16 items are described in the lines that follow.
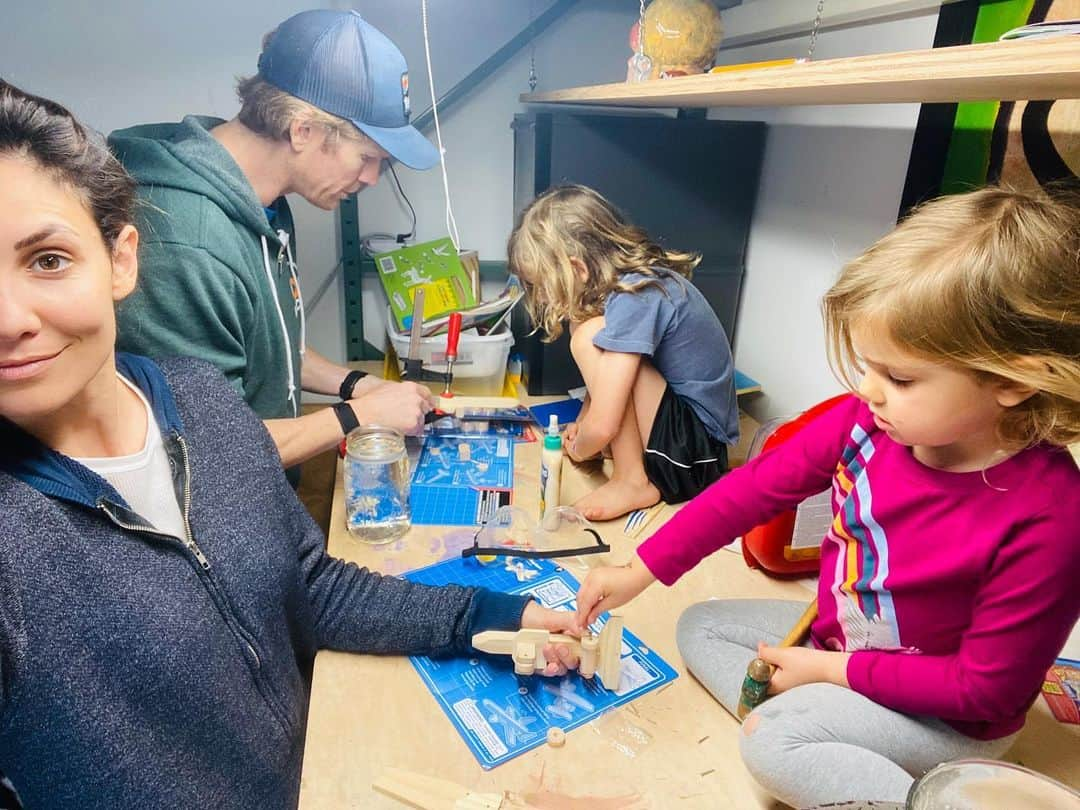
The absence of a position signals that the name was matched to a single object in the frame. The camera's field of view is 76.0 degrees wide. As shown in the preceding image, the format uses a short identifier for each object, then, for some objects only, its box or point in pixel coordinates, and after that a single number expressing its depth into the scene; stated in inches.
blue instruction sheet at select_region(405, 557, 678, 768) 28.2
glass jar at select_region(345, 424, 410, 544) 42.0
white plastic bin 61.8
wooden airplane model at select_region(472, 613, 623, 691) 30.1
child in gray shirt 47.8
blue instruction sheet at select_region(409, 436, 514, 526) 44.2
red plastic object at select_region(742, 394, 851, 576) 38.3
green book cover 68.4
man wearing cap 39.0
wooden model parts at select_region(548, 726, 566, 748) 27.9
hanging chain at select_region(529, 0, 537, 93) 68.5
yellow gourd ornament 46.4
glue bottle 42.4
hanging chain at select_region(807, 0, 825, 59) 46.4
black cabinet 56.2
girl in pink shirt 22.4
